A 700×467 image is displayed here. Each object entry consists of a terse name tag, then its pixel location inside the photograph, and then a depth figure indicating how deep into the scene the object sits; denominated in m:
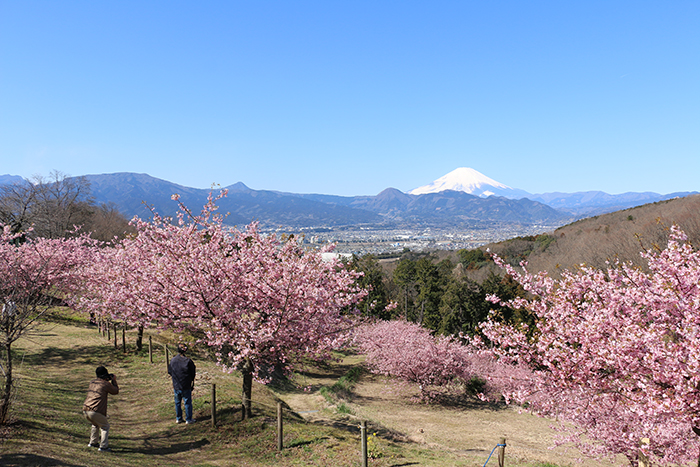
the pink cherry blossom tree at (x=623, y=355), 6.60
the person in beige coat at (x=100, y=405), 9.19
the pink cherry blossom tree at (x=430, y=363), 25.33
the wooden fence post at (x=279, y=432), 10.83
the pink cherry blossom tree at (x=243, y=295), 10.94
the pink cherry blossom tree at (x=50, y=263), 17.30
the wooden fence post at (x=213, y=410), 11.95
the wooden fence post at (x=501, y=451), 10.25
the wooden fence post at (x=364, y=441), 9.48
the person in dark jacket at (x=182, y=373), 11.37
